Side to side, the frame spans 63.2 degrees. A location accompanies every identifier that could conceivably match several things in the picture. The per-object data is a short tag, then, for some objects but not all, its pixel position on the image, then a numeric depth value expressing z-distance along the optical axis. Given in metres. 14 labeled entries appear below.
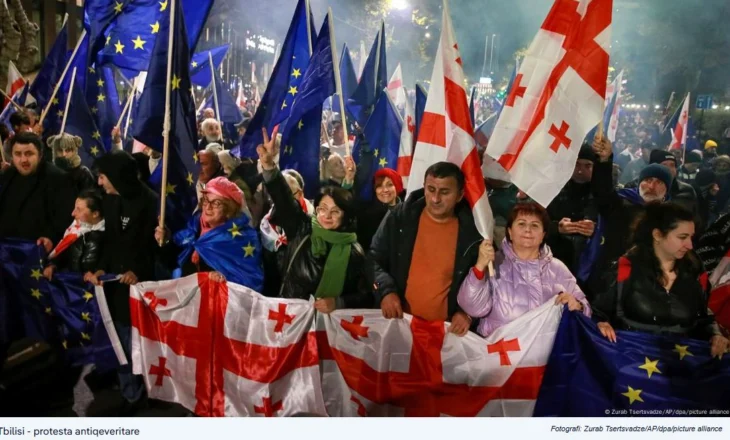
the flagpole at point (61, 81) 3.69
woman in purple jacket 2.05
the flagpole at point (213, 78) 4.93
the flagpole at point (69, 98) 3.59
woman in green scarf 2.31
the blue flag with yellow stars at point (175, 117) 2.52
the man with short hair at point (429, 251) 2.15
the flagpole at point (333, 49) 2.75
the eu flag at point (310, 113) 2.87
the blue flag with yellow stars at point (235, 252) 2.45
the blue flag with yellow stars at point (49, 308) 2.62
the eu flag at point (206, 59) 5.16
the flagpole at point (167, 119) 2.44
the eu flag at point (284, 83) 3.00
